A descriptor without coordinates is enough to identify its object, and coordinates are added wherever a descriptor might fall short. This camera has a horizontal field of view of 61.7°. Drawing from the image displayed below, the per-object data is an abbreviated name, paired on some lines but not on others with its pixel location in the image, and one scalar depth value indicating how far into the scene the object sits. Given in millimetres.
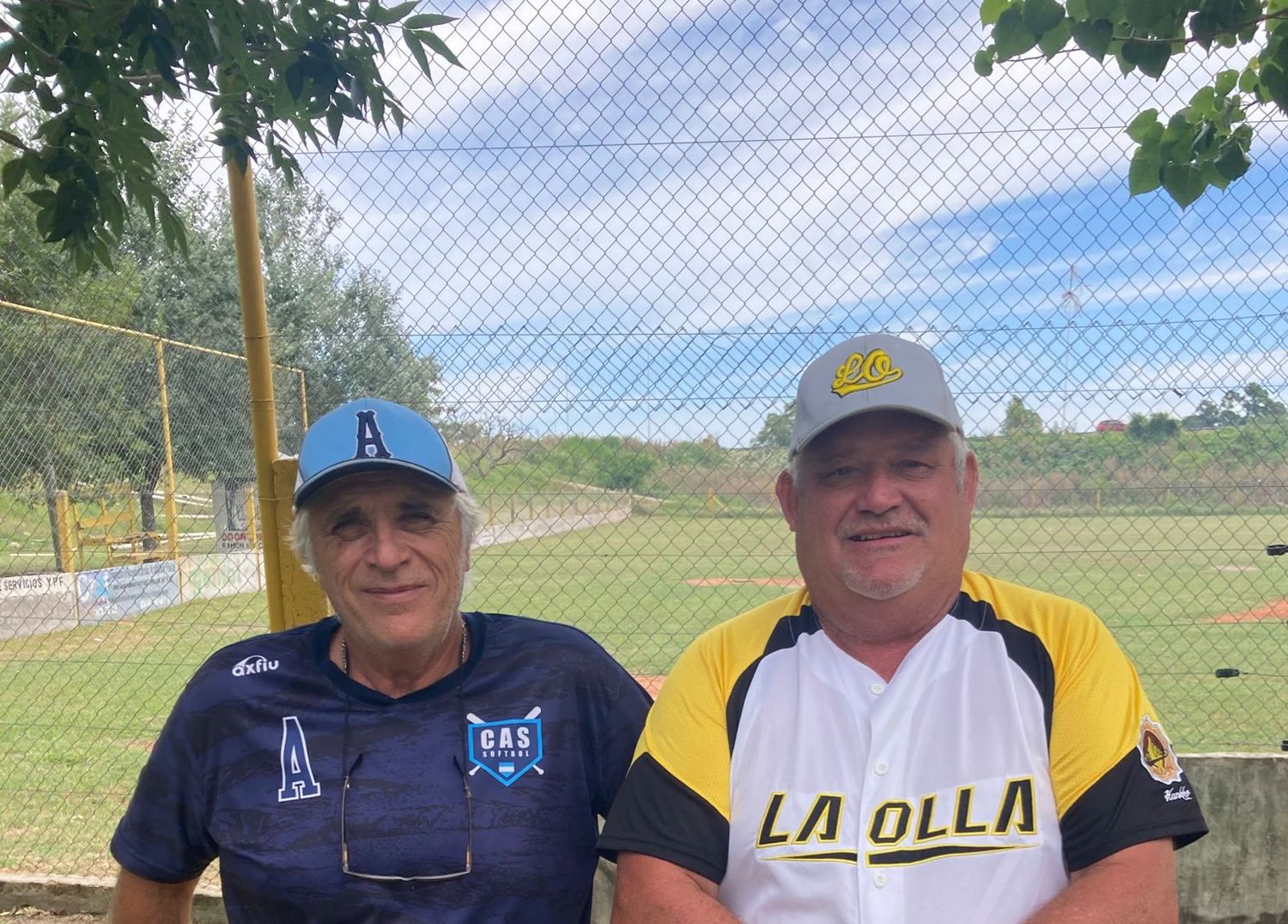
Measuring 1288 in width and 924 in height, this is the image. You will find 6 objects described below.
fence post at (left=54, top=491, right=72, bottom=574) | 9156
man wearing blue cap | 2094
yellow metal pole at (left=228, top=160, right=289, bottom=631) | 3189
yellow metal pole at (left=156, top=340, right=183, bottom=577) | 7156
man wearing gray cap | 1823
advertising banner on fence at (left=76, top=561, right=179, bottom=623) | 11086
